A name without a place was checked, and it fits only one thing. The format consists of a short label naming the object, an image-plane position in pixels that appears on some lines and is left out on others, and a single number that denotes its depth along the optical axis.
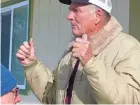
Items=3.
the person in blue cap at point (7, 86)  1.72
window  4.43
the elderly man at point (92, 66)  1.97
